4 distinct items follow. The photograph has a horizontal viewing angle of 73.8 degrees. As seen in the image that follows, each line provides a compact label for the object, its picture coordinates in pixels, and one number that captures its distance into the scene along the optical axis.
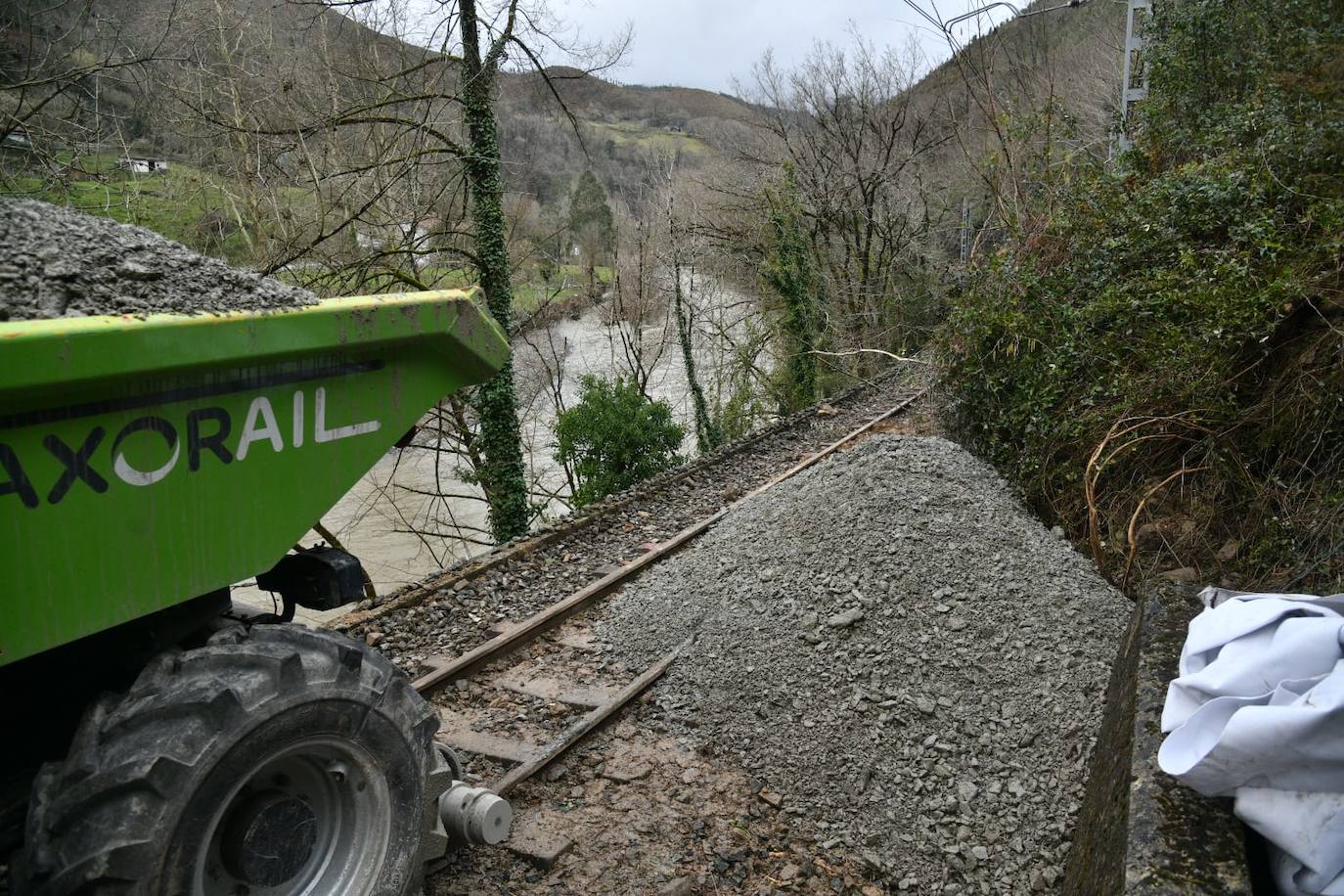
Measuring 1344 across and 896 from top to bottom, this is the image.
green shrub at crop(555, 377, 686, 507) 13.48
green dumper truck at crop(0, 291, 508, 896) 2.26
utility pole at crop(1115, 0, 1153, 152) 10.52
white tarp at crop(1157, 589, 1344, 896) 2.18
